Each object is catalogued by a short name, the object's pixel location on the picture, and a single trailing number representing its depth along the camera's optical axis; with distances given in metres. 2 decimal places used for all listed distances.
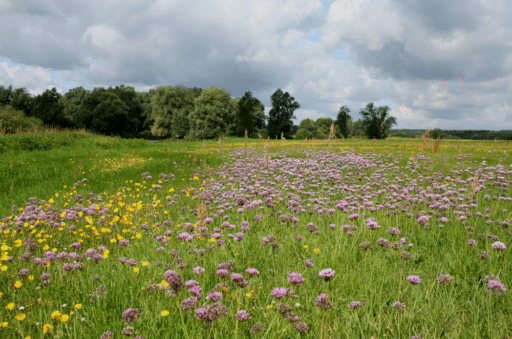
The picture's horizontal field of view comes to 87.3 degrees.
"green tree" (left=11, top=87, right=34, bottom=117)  56.50
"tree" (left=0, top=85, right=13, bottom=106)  61.75
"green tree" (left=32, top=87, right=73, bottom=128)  49.49
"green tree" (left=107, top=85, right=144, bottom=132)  76.71
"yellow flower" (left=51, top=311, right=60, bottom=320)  2.14
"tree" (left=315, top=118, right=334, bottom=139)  104.66
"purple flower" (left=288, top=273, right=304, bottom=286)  2.19
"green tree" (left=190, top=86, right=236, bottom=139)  55.72
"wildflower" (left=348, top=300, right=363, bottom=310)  2.29
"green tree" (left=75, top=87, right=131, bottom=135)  52.28
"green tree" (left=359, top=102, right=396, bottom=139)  98.69
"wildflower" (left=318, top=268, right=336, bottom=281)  2.15
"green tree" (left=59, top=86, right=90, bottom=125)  79.88
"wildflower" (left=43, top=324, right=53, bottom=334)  2.10
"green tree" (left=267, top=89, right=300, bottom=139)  73.44
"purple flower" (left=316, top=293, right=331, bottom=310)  1.99
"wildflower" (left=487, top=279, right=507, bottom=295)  2.49
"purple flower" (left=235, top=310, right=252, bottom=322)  2.00
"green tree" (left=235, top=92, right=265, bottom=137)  74.44
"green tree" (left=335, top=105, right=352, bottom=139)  95.56
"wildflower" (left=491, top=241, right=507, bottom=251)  3.19
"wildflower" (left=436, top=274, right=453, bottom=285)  2.70
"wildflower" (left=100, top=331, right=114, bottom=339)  1.97
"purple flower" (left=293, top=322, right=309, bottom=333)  2.11
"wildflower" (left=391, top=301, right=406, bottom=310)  2.35
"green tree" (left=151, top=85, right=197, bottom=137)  67.25
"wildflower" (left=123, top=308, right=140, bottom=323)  2.02
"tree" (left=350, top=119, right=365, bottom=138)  127.00
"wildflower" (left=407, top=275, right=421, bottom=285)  2.36
